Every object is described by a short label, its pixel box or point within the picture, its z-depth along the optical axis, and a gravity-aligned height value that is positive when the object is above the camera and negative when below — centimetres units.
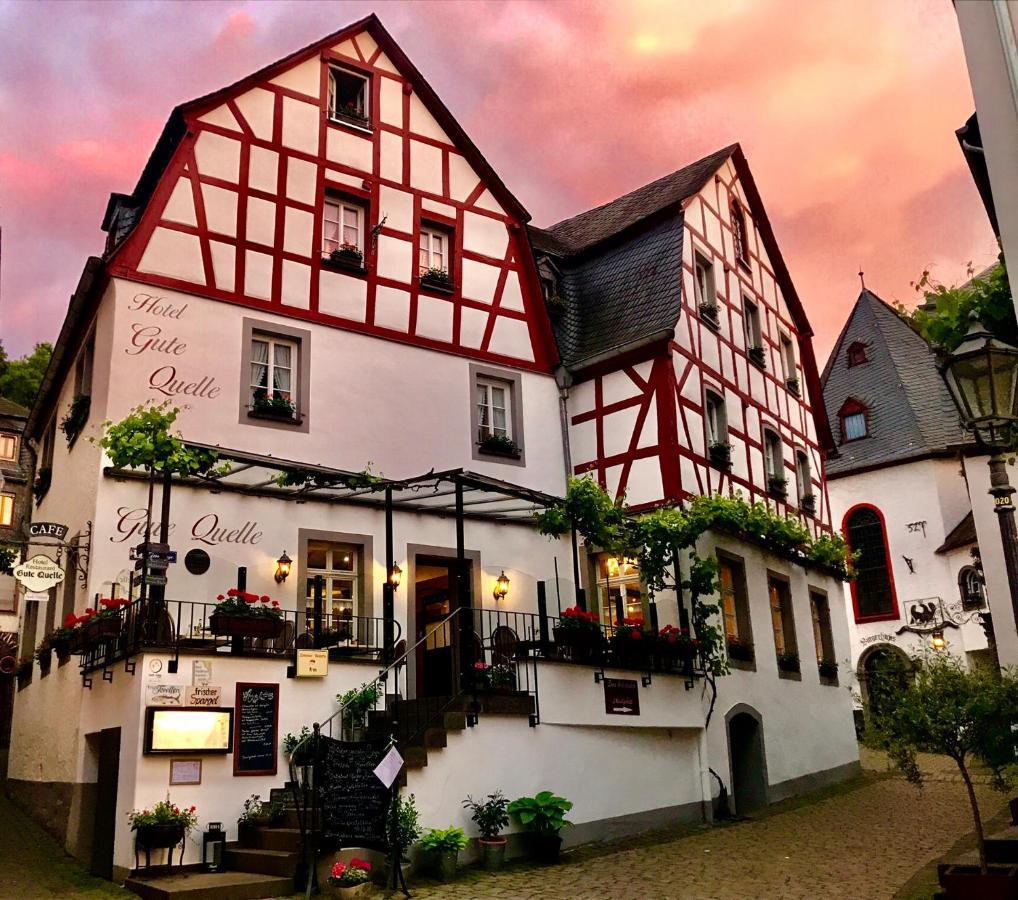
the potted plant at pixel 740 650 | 1842 +114
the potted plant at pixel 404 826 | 1109 -92
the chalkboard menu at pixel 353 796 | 1081 -58
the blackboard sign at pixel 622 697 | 1485 +36
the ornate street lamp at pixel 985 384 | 653 +188
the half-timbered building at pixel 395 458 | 1316 +425
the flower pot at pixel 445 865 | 1148 -134
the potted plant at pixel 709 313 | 2041 +736
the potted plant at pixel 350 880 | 1033 -131
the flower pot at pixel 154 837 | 1109 -91
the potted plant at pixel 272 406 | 1576 +464
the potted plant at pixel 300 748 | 1239 -10
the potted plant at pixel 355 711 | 1330 +30
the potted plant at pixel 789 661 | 2025 +102
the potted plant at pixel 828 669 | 2217 +91
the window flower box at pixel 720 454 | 1958 +461
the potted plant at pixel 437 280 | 1825 +729
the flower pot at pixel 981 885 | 848 -133
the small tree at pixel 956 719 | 940 -7
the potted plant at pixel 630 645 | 1529 +108
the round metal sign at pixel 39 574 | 1352 +211
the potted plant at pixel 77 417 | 1585 +468
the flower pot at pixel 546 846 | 1270 -133
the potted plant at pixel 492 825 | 1221 -103
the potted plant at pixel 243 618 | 1234 +134
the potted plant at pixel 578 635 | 1460 +118
